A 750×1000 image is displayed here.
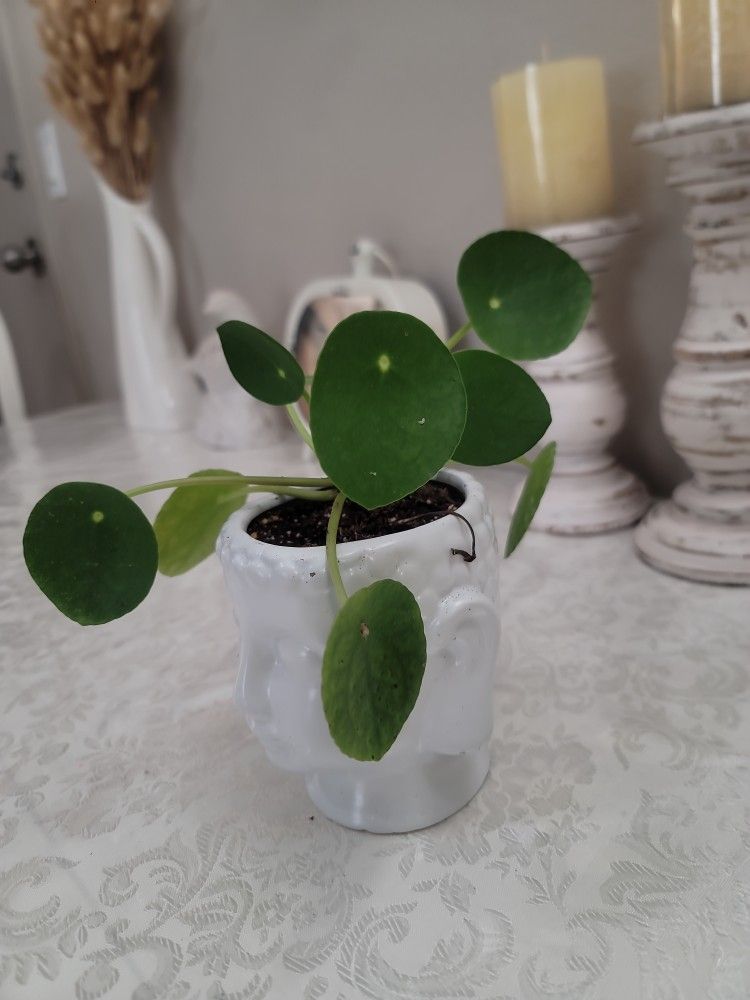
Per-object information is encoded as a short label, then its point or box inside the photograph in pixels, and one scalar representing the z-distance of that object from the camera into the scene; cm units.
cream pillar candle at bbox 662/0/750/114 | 49
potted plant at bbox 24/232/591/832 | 28
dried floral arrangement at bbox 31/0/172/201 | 105
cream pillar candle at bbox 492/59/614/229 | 61
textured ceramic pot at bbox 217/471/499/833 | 31
